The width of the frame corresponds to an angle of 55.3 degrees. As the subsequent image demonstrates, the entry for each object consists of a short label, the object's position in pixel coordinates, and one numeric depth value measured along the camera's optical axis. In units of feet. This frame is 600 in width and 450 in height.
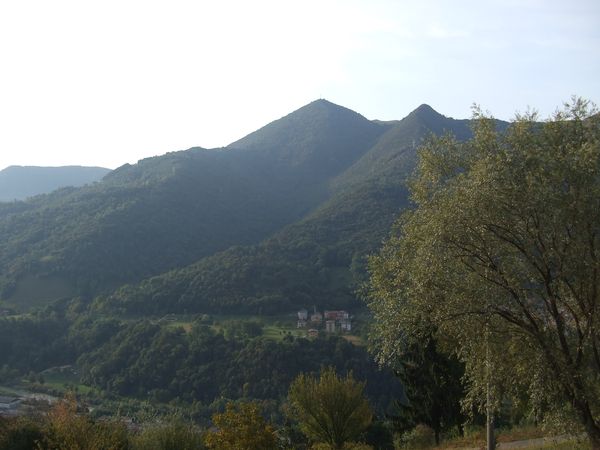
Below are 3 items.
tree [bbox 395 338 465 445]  67.67
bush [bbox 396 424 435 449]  65.57
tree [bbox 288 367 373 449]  65.62
